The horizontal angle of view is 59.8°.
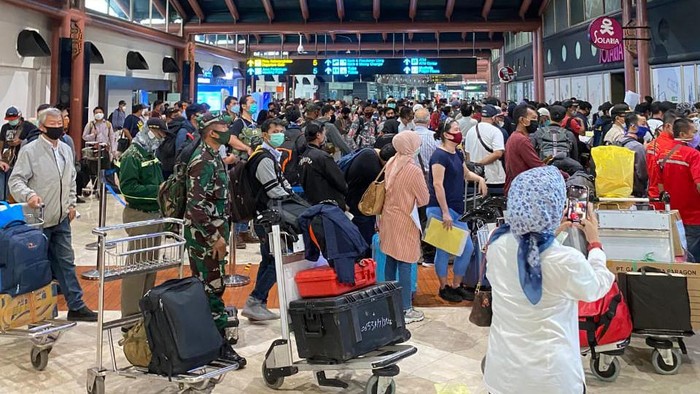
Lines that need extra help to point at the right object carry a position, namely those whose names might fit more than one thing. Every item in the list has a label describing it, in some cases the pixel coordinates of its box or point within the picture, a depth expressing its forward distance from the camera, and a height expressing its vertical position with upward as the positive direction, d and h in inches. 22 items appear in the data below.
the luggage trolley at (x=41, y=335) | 138.6 -25.6
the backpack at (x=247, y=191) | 160.9 +7.8
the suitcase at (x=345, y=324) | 120.1 -21.5
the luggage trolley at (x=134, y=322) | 115.9 -22.0
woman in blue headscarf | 78.9 -9.7
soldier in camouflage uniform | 140.6 +1.3
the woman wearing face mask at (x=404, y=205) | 172.1 +3.6
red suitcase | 125.5 -13.2
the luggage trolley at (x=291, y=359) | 122.1 -28.6
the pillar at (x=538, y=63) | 710.5 +183.8
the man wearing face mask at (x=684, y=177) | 177.8 +11.1
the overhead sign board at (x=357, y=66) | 781.3 +198.9
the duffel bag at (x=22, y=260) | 137.4 -8.5
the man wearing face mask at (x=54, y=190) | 164.6 +8.8
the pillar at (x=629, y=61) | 464.1 +117.9
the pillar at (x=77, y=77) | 470.6 +113.5
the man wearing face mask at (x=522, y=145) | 189.2 +22.4
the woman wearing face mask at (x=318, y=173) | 177.0 +13.3
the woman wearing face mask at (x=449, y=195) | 186.4 +7.0
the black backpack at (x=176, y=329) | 114.0 -20.6
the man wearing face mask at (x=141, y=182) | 176.2 +11.6
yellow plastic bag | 159.3 +11.1
